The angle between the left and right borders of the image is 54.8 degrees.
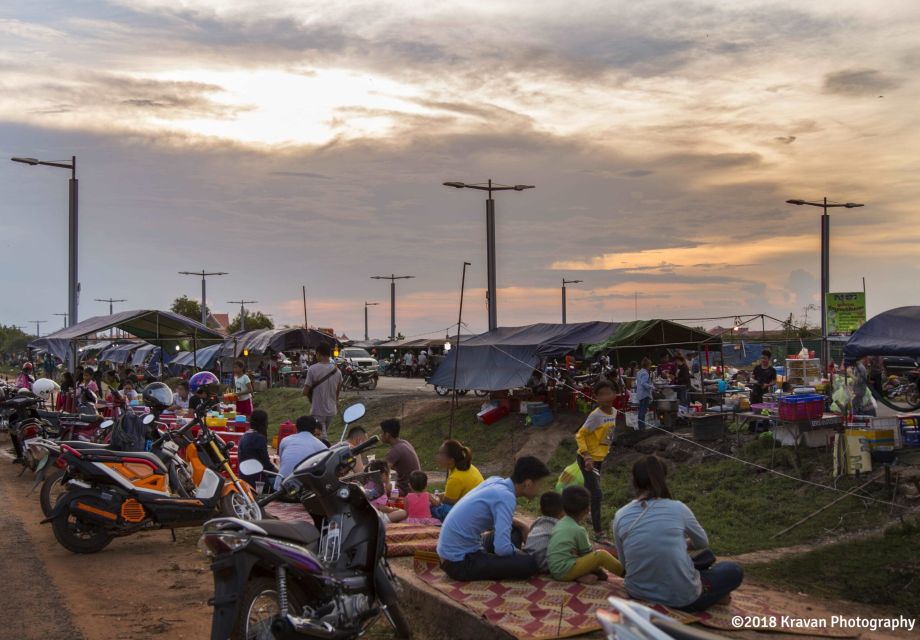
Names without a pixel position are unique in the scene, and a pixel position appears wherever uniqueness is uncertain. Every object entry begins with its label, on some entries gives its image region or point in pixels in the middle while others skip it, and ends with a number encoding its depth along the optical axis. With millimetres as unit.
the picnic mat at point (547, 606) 5706
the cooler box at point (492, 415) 22922
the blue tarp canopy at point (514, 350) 21594
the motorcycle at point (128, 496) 8773
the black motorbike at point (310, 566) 4879
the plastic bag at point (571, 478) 8883
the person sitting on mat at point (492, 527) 6402
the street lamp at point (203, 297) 53134
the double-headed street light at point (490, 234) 22969
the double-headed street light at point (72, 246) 21141
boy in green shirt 6402
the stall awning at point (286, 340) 31219
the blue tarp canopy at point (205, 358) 42062
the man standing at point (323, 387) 12469
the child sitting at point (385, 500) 7102
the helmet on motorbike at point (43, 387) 16781
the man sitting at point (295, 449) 8469
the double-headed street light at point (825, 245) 24875
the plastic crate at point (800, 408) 13945
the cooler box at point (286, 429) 13055
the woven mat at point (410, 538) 7578
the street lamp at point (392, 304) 58969
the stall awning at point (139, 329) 20438
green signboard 23344
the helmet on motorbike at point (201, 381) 16156
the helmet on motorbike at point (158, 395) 11805
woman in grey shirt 5750
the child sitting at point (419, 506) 8820
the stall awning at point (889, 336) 12094
